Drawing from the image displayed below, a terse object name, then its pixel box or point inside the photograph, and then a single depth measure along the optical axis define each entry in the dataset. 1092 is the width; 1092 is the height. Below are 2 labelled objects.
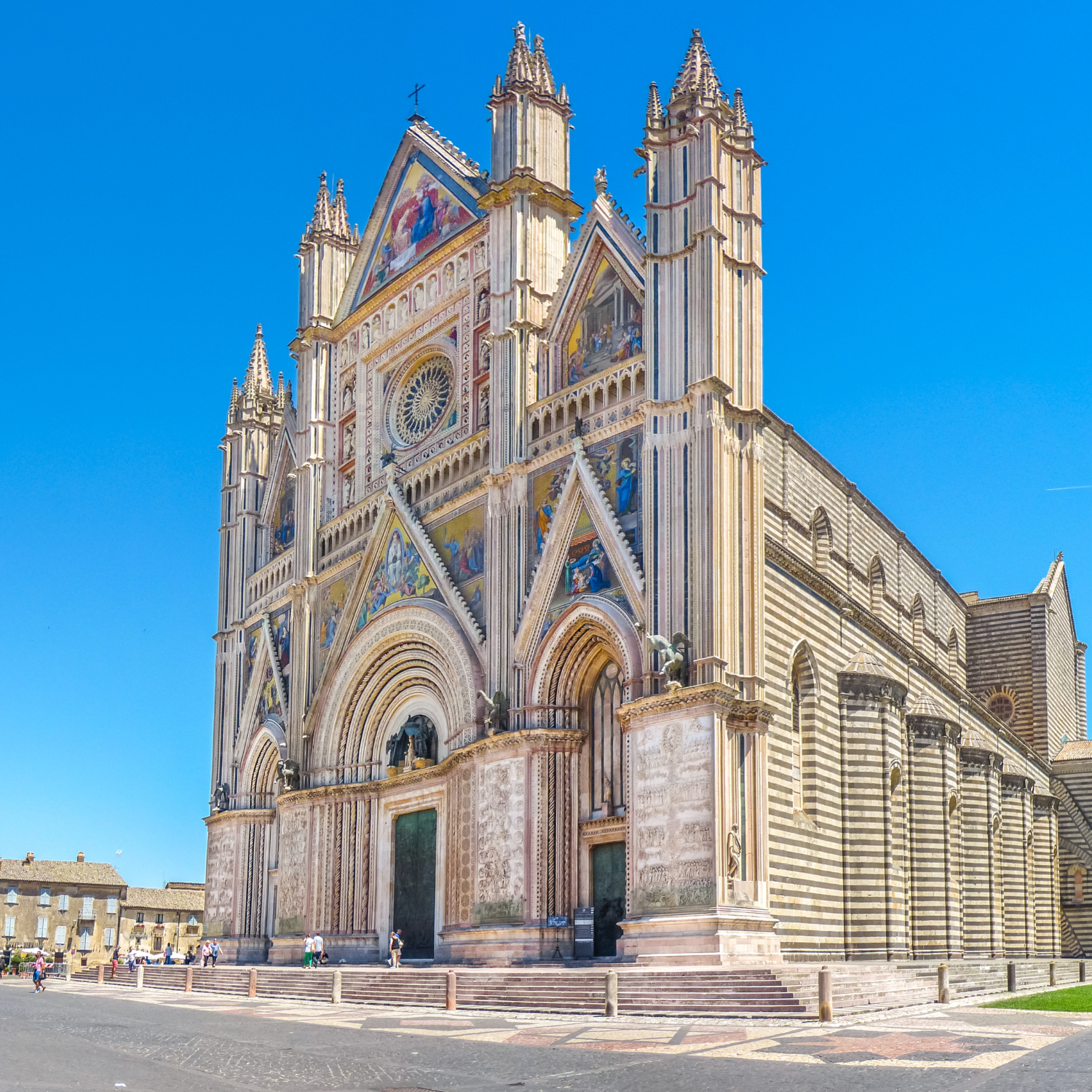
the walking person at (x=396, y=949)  30.61
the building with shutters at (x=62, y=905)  73.38
